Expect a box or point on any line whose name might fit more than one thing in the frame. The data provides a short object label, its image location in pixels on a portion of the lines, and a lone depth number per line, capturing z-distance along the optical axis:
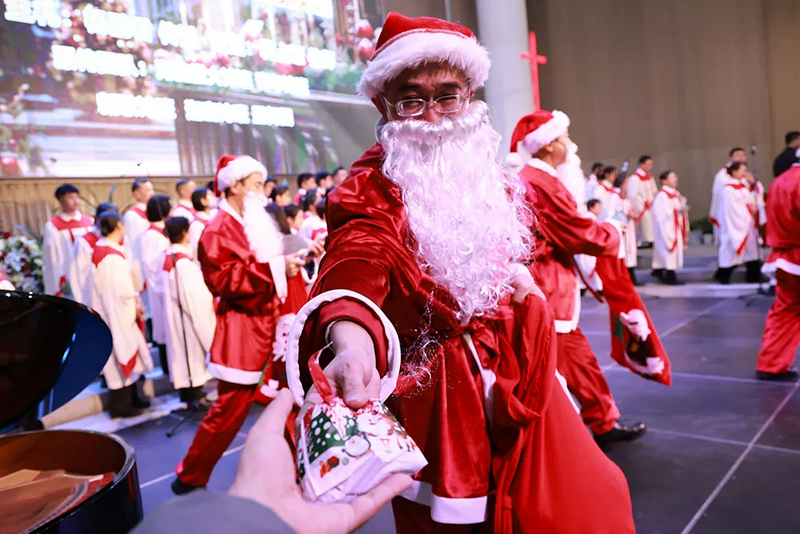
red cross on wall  8.62
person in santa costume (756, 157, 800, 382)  4.21
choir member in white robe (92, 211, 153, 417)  4.75
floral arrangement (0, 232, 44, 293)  5.89
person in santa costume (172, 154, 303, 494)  3.31
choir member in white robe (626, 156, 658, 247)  11.03
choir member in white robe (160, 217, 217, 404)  4.86
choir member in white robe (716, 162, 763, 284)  8.05
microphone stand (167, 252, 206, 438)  4.58
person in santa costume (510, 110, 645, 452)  3.08
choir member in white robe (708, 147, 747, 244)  8.28
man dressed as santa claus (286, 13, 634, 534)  1.47
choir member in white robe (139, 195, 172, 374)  5.54
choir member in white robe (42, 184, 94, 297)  5.81
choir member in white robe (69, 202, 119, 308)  5.07
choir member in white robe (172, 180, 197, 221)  6.90
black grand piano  1.33
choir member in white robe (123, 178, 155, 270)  6.46
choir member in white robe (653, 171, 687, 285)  8.91
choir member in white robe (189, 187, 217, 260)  5.75
